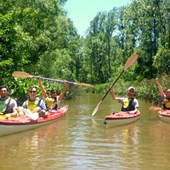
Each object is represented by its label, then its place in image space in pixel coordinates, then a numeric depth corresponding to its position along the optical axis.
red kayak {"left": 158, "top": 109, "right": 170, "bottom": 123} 13.87
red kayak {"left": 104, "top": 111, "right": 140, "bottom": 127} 12.25
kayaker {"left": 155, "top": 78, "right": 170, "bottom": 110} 14.25
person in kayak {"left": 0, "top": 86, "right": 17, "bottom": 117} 10.98
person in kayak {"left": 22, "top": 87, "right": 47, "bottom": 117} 11.73
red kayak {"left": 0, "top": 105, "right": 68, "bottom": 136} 10.06
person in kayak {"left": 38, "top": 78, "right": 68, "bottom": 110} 15.23
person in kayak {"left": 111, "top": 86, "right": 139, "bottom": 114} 13.42
